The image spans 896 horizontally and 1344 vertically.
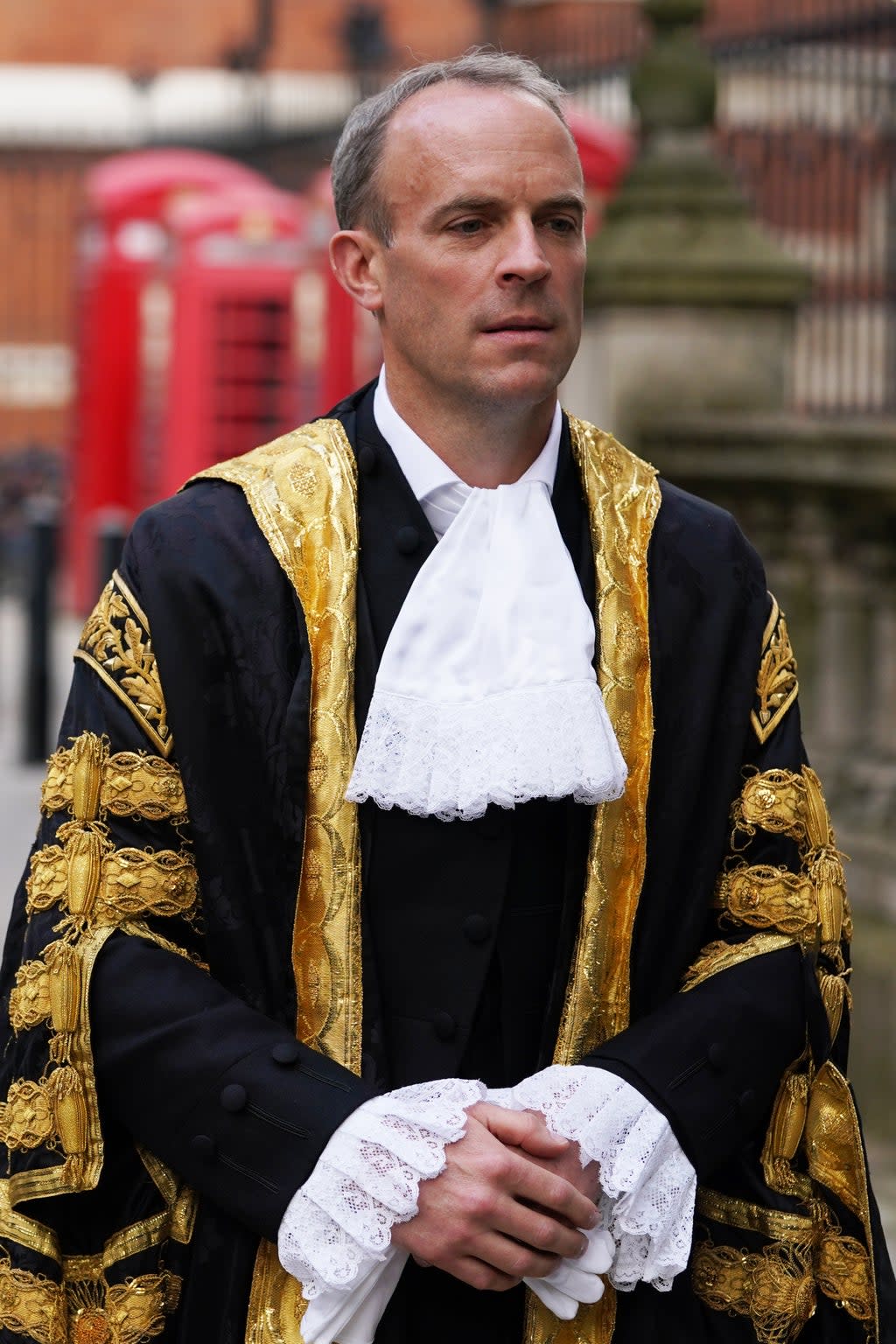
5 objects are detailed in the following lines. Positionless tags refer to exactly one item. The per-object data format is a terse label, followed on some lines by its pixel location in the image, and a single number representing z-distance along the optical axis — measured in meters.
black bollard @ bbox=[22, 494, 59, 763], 19.70
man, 4.68
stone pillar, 12.19
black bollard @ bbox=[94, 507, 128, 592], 18.86
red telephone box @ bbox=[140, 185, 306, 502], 25.97
